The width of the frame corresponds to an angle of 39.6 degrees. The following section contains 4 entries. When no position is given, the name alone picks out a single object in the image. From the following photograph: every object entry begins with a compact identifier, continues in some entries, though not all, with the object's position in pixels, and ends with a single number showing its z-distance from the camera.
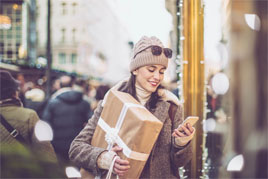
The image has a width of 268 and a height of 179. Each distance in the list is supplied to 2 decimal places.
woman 2.42
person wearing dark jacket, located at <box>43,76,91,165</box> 5.27
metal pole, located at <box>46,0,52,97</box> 5.18
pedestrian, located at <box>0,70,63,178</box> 3.00
